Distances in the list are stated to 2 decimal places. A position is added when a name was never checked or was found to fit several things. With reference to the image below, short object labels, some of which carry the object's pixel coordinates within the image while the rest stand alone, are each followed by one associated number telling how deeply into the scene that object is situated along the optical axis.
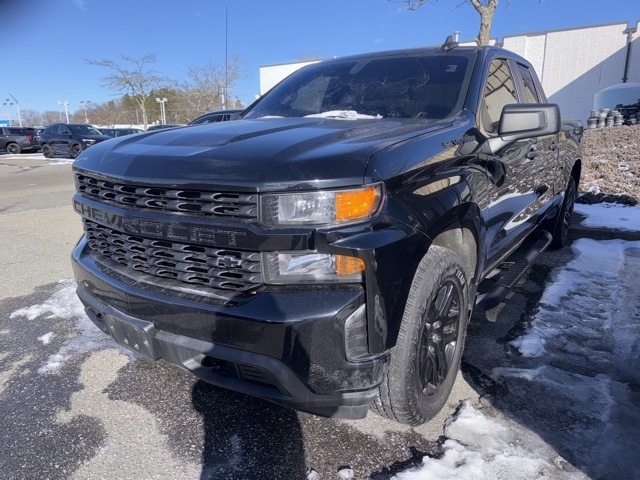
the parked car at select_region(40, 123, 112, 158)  21.00
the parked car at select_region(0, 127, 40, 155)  26.75
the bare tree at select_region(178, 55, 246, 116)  38.38
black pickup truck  1.71
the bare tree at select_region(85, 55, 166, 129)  34.84
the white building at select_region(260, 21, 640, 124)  29.11
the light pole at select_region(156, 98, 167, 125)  45.66
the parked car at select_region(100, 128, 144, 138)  22.70
